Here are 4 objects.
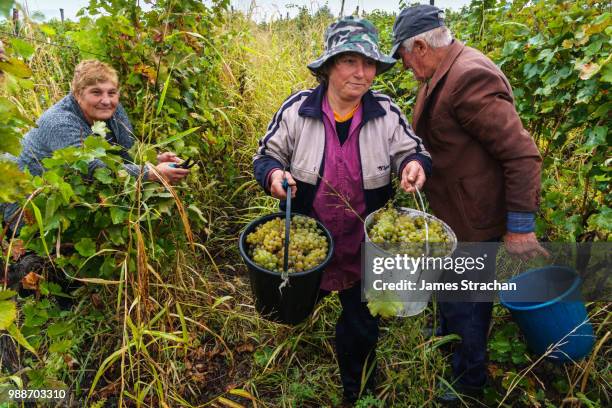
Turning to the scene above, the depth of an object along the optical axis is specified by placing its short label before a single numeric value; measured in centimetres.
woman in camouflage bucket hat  183
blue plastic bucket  200
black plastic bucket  161
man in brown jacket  180
